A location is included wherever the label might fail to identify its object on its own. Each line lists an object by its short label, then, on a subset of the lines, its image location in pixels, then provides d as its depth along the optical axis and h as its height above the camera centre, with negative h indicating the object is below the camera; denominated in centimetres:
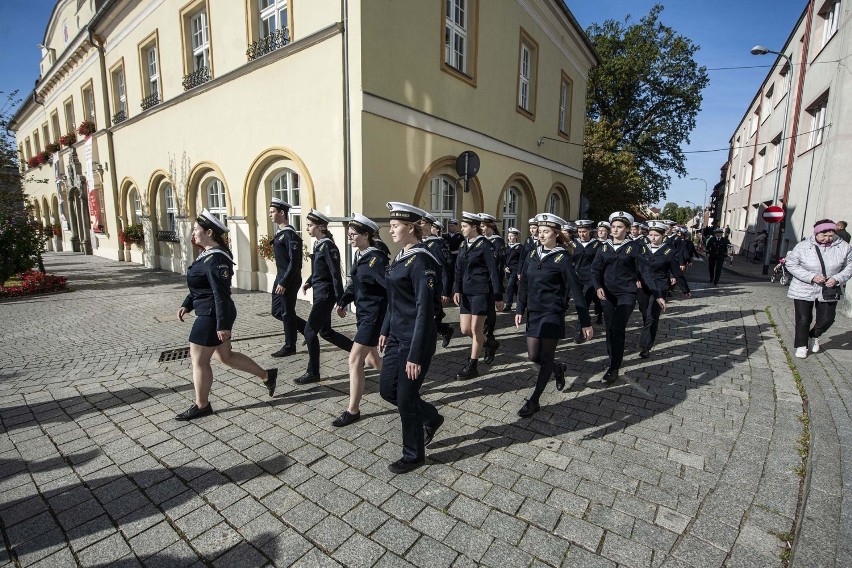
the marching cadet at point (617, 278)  484 -60
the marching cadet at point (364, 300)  370 -66
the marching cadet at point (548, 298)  399 -69
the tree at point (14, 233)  1054 -22
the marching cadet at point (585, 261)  801 -66
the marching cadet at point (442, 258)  622 -48
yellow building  826 +298
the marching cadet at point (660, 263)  616 -58
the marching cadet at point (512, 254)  870 -57
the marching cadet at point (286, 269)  531 -55
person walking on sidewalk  540 -61
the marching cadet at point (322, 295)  475 -80
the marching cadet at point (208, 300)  365 -67
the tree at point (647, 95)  2592 +862
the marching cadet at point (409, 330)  288 -74
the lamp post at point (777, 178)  1677 +204
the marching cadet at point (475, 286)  513 -74
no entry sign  1588 +56
